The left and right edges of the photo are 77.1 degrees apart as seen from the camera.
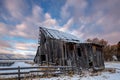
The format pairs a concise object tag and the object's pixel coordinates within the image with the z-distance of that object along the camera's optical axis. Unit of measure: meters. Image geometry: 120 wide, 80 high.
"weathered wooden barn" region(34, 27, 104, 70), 11.17
